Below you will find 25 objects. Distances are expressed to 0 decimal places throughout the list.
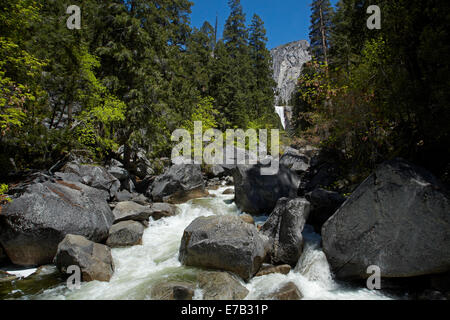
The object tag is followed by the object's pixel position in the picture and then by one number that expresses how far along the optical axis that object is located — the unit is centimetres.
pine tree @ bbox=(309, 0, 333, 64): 2062
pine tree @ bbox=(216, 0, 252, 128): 2650
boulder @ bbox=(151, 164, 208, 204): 1225
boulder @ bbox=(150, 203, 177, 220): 981
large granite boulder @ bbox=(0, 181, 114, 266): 616
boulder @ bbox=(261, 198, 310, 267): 629
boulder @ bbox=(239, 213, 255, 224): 872
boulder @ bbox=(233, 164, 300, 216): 1058
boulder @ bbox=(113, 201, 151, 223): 879
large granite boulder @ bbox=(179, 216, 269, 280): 580
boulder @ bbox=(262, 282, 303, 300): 505
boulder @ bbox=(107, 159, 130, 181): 1257
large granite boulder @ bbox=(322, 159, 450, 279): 468
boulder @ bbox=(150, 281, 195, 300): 494
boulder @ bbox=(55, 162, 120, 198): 1015
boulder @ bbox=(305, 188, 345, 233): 716
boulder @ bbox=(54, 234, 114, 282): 563
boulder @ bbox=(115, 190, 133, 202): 1120
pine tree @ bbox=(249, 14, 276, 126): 3347
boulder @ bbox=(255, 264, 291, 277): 599
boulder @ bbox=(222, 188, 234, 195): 1417
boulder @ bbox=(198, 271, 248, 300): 503
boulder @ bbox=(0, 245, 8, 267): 633
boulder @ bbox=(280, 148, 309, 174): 1528
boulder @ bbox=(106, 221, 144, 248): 762
